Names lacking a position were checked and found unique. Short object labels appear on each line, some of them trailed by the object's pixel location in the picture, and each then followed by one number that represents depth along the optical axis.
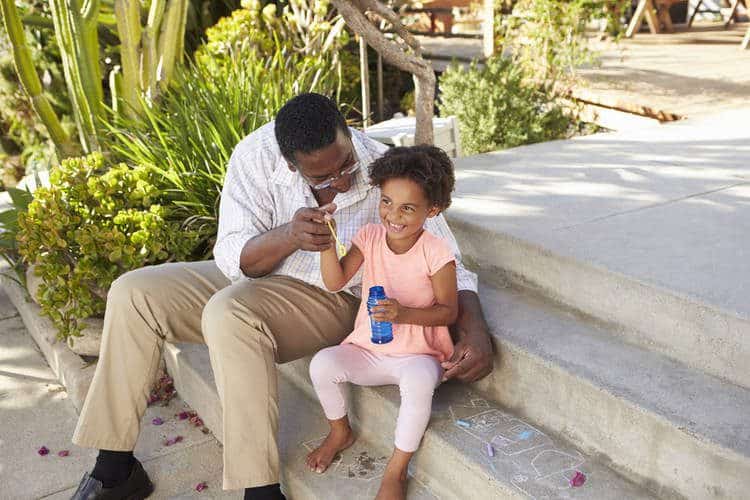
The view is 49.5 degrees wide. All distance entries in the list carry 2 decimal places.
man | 2.58
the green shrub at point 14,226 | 4.23
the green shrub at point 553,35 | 6.47
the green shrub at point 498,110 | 5.62
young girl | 2.47
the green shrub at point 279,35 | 6.46
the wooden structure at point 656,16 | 11.38
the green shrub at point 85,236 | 3.59
